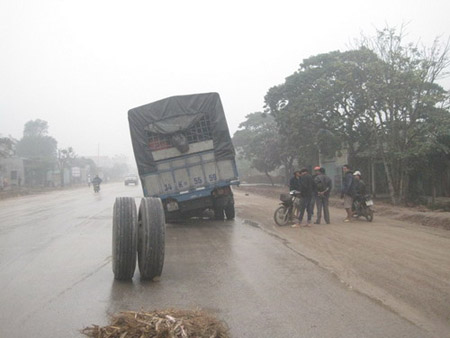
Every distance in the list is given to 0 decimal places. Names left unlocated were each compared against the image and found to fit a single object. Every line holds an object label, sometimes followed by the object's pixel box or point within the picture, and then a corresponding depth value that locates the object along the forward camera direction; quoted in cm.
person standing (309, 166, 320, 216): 1253
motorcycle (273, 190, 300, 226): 1252
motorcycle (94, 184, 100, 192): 3681
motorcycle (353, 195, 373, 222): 1331
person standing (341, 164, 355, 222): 1319
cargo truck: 1297
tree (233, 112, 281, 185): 3803
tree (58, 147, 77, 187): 6681
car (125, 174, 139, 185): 5898
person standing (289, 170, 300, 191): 1259
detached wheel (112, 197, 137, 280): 598
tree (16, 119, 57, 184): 6425
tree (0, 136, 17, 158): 4417
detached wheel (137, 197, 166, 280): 595
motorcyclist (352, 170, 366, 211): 1339
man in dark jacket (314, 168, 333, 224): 1276
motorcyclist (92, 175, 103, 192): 3680
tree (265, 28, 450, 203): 1788
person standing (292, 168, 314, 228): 1228
